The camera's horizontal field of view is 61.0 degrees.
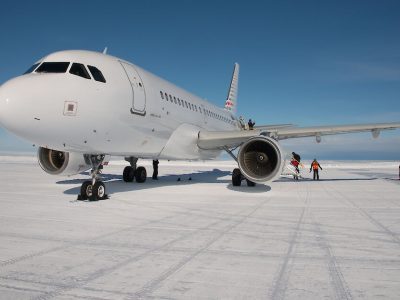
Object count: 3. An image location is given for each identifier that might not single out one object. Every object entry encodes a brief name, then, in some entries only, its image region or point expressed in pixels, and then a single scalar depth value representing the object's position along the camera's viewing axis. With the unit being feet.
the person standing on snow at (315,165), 57.88
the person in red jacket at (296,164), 61.59
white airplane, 24.63
